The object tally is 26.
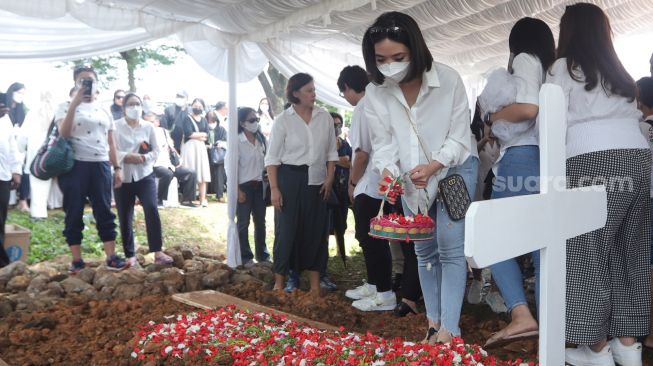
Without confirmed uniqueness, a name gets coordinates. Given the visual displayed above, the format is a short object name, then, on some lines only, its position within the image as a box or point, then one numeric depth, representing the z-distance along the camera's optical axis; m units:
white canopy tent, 5.29
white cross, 1.47
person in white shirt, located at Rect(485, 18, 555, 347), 3.00
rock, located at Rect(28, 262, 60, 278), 5.91
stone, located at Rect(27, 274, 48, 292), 5.23
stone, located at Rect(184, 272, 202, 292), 5.39
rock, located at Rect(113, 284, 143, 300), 5.00
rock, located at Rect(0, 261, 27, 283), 5.61
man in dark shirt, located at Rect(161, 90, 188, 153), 11.19
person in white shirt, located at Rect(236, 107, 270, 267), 6.56
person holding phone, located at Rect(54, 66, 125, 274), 5.72
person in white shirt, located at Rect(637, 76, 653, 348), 3.76
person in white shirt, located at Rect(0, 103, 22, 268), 6.21
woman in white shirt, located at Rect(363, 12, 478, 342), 2.96
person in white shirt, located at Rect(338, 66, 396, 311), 4.68
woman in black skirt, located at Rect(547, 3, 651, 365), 2.72
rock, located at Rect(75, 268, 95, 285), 5.57
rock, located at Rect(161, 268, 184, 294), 5.23
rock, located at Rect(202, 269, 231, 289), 5.48
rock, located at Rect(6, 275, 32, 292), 5.48
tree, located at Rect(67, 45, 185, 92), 16.77
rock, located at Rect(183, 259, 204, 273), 6.50
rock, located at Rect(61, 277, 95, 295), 5.23
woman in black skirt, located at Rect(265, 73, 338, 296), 5.09
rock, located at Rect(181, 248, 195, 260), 7.23
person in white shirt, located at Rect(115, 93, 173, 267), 6.27
